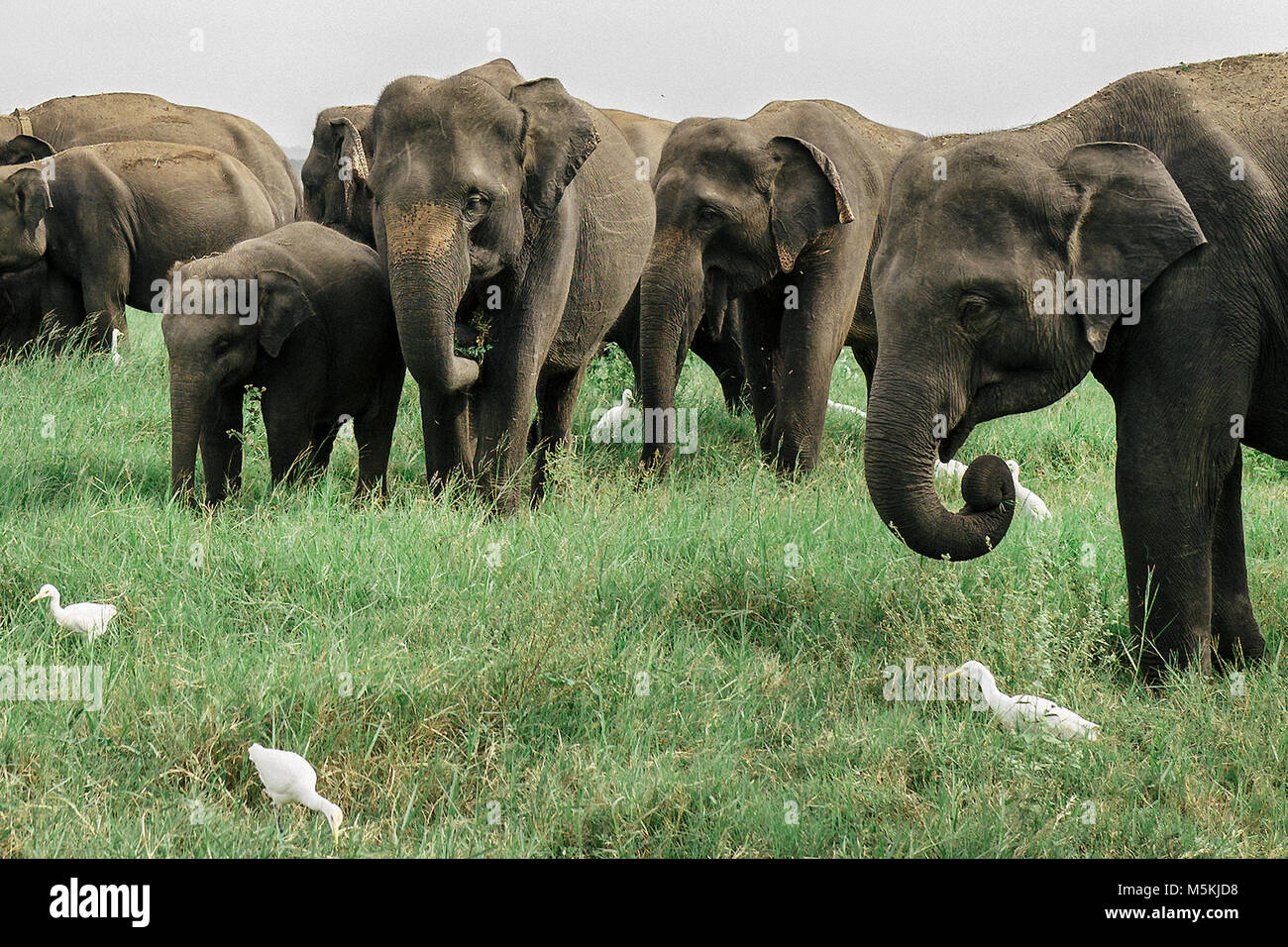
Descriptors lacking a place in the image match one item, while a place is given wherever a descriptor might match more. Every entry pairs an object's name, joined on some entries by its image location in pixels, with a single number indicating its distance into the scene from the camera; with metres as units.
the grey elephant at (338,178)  16.19
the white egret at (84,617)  9.84
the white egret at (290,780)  7.81
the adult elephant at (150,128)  29.39
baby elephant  13.55
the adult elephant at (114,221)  21.27
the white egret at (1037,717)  8.99
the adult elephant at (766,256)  16.83
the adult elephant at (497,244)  12.19
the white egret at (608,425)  18.00
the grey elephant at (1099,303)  9.23
